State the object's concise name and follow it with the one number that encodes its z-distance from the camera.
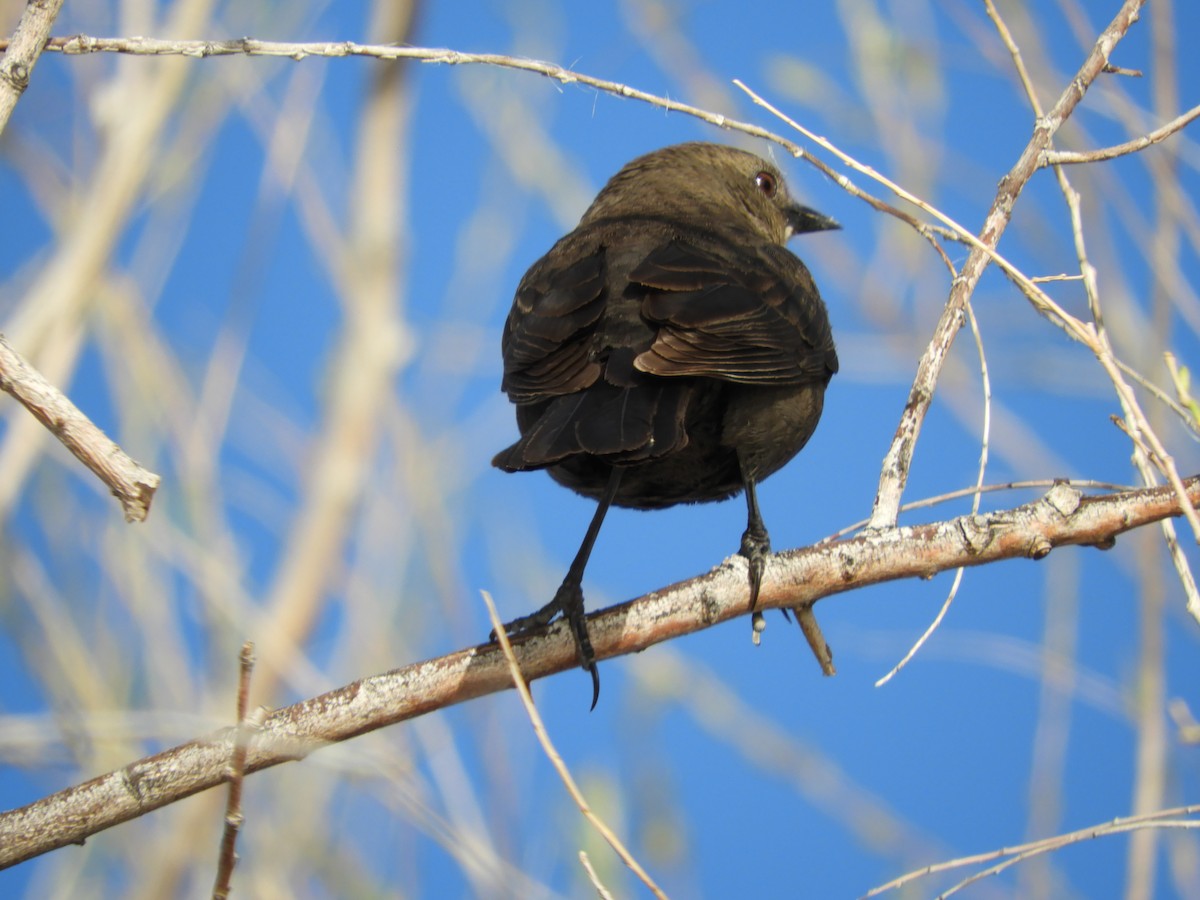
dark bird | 6.16
